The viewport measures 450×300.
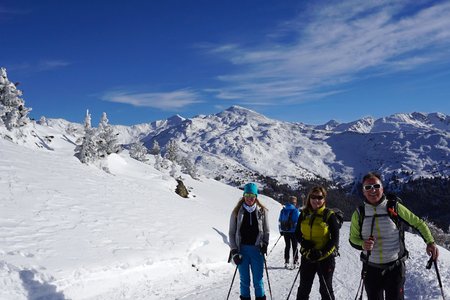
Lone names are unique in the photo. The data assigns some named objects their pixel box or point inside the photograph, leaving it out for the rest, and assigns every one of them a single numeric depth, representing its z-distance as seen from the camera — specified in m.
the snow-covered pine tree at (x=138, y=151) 80.50
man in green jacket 6.35
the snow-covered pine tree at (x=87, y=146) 35.72
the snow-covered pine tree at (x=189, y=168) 75.37
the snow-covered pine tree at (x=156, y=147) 96.56
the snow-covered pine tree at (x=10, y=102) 35.53
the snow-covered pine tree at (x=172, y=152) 81.01
